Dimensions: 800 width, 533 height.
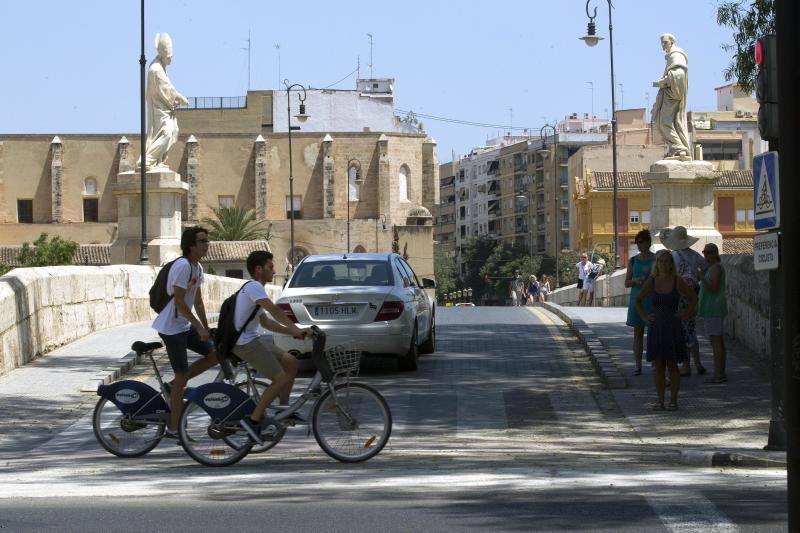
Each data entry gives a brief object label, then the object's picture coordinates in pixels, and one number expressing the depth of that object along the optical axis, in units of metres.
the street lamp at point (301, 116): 65.59
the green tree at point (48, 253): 78.69
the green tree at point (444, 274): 145.75
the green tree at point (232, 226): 106.88
